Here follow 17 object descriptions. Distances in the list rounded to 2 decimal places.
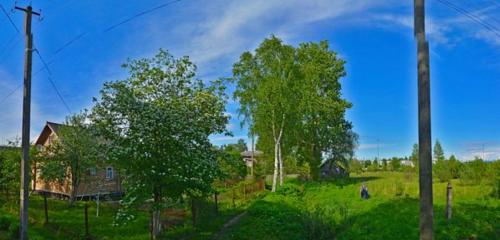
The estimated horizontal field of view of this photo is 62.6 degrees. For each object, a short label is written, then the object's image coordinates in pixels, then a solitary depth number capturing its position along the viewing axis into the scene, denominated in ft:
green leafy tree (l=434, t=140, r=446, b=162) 274.38
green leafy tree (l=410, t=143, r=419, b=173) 254.63
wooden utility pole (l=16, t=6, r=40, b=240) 38.19
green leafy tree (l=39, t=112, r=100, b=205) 82.99
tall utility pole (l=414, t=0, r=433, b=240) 20.26
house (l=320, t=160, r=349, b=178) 156.21
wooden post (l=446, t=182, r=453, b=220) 53.11
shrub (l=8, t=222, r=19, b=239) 52.03
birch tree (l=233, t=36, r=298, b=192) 112.27
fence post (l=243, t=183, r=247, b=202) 97.52
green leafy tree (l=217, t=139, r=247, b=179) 55.46
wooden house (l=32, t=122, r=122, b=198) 103.50
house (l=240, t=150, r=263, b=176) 162.96
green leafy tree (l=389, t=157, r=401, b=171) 289.72
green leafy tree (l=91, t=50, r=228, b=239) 40.78
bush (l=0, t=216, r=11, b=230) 57.30
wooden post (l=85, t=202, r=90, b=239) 49.25
